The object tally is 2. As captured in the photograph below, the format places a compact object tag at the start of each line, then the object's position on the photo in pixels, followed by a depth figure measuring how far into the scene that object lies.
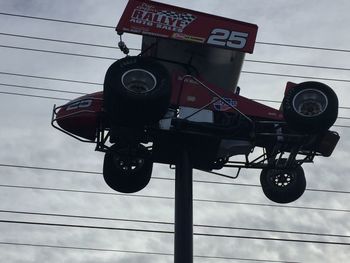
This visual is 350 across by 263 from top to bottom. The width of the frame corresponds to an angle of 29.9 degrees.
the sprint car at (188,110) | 8.37
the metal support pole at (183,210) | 8.23
